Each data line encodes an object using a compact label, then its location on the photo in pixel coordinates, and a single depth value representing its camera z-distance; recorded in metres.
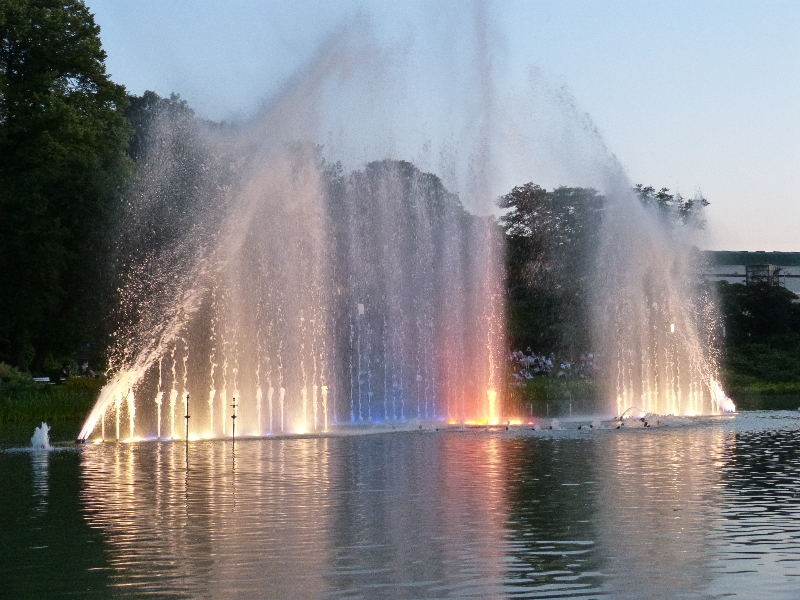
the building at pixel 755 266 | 133.12
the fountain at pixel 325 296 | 37.94
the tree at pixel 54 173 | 54.50
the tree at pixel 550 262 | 78.50
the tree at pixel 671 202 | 89.99
